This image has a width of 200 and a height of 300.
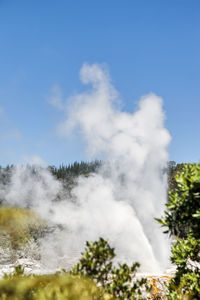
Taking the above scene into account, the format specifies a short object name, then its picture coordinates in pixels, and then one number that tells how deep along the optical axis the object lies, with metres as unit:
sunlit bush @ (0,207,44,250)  25.84
